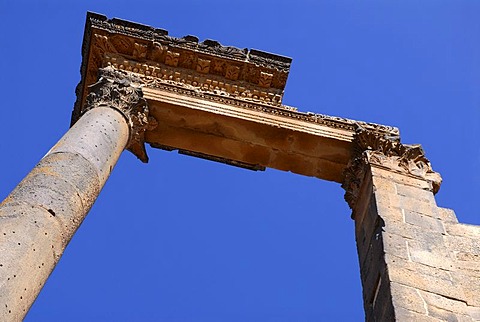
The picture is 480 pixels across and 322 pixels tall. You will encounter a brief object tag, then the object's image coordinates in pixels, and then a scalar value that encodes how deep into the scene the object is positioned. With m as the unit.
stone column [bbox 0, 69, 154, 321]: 6.45
